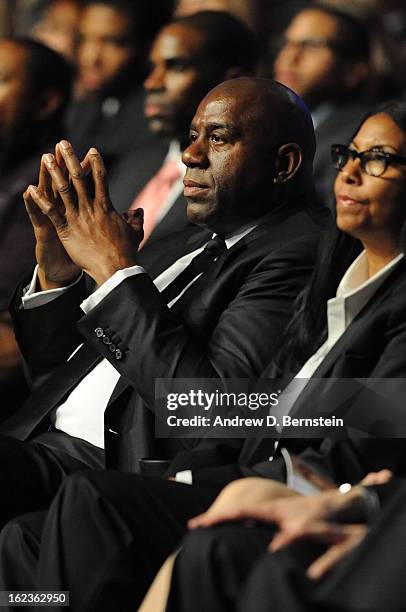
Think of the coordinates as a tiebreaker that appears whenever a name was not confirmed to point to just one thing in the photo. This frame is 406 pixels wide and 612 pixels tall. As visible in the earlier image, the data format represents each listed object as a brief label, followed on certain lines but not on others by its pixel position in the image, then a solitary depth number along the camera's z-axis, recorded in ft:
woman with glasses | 10.97
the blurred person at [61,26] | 40.68
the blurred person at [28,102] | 31.55
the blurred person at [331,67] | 32.19
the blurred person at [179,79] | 28.32
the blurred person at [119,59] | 36.81
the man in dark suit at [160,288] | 17.78
